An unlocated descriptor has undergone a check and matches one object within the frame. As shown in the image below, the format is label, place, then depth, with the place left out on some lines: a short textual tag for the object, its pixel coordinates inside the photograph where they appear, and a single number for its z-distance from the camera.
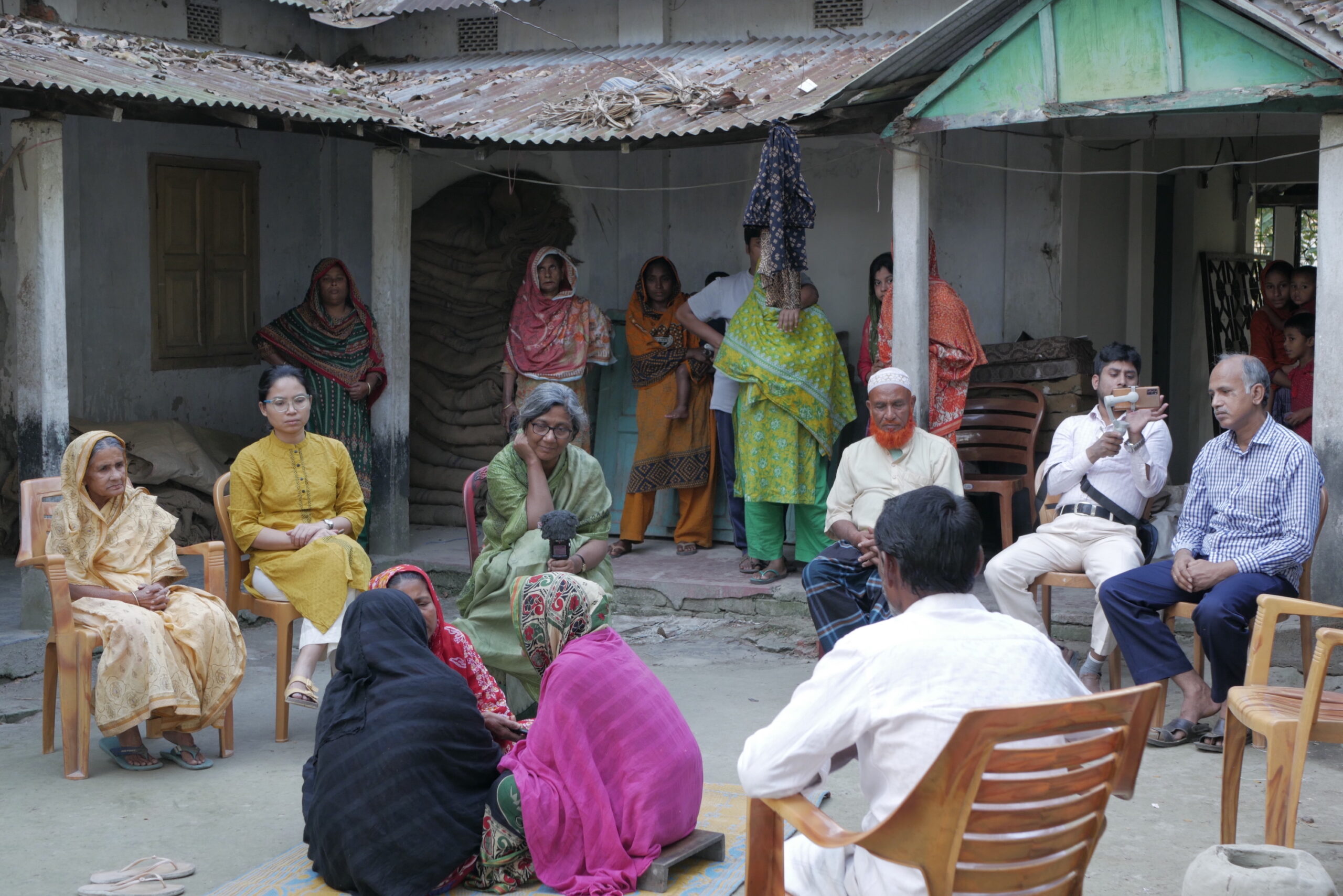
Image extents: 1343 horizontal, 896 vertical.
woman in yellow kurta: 5.45
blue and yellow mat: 3.81
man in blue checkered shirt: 4.89
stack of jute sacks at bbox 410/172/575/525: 9.09
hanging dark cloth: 6.65
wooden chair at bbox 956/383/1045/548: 7.39
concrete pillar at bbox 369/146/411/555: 8.22
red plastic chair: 5.88
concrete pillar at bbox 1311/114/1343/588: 5.57
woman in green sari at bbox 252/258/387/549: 8.13
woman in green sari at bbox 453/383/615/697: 5.34
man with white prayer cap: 5.59
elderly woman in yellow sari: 4.78
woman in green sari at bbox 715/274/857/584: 7.47
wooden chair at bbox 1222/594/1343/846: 3.63
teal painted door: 8.84
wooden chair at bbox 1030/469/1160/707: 5.54
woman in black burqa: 3.62
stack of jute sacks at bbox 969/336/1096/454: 7.37
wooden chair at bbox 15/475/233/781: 4.80
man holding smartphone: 5.52
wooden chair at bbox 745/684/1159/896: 2.46
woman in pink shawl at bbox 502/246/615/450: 8.23
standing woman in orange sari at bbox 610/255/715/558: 8.21
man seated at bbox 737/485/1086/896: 2.61
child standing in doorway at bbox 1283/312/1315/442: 7.21
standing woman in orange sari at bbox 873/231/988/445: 7.03
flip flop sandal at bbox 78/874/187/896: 3.81
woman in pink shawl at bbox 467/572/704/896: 3.69
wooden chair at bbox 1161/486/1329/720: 5.04
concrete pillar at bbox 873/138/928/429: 6.73
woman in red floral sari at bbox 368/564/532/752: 4.29
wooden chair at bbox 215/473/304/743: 5.35
